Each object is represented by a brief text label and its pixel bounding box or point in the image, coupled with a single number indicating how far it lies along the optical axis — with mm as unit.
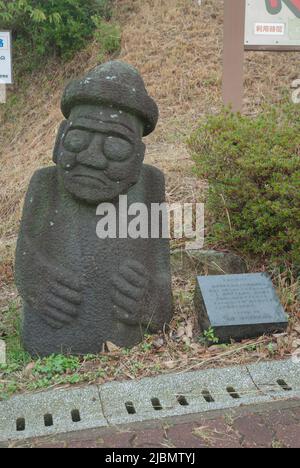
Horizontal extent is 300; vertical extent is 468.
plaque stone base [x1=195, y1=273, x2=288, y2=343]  3141
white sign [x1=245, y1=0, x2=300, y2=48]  4875
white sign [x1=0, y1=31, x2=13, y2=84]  6734
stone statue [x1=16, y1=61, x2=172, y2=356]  2922
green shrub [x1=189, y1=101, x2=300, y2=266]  3678
